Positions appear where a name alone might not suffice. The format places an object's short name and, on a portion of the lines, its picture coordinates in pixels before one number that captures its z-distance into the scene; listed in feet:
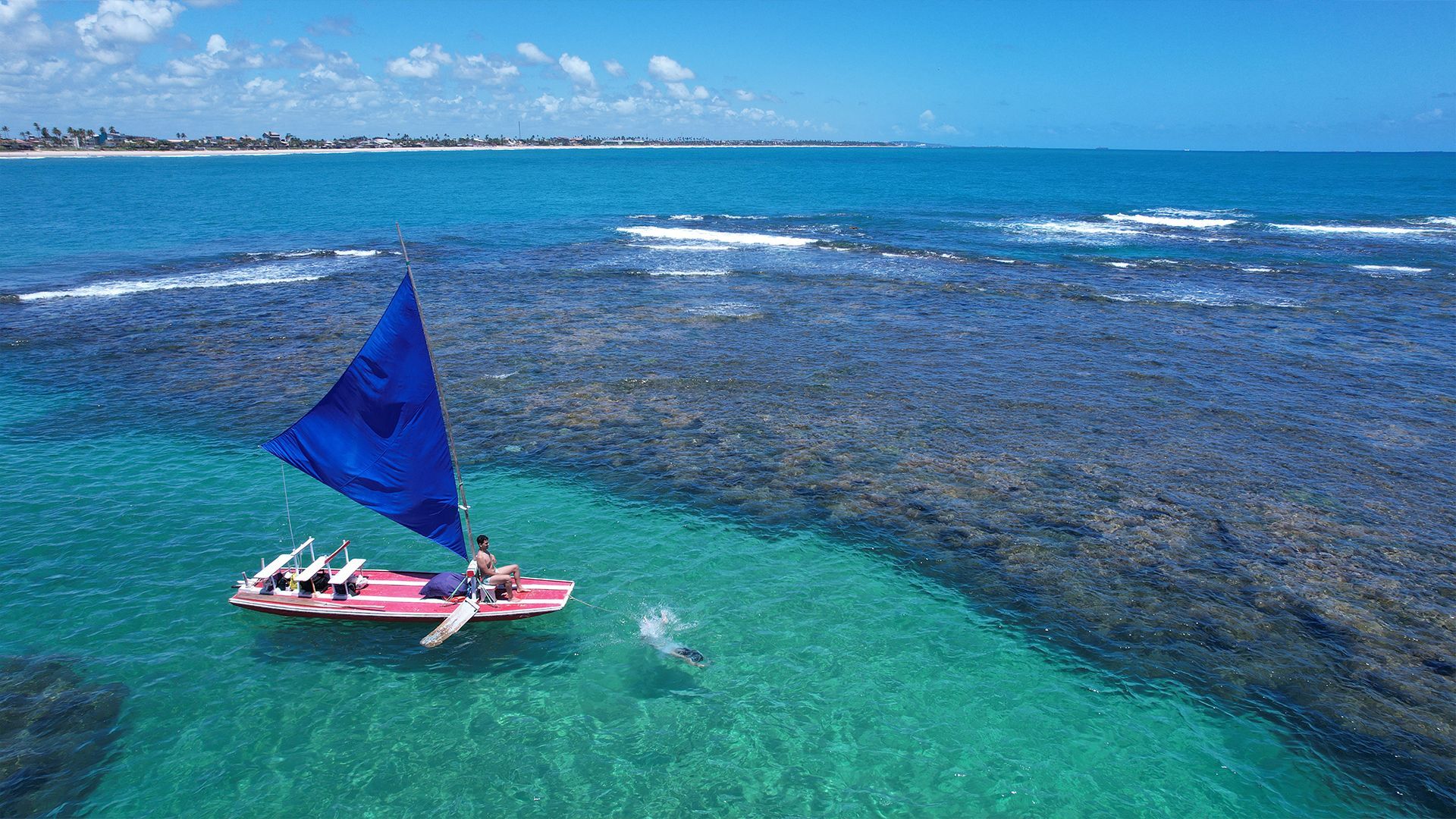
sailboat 59.31
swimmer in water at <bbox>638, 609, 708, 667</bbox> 60.54
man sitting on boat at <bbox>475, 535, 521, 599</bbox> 61.46
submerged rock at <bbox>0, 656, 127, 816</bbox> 47.57
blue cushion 62.13
